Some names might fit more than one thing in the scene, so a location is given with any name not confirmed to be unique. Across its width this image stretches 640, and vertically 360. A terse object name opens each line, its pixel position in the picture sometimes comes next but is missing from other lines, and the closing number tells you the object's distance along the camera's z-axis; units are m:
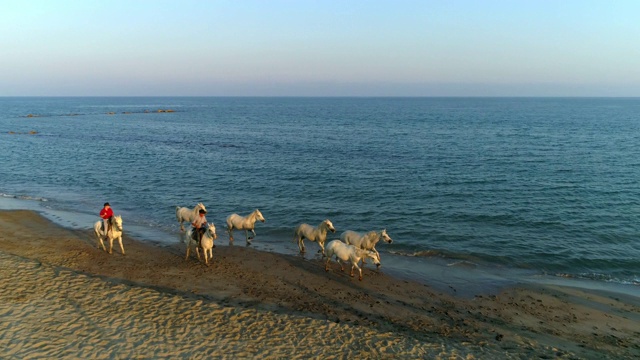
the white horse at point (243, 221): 20.34
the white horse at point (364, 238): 17.47
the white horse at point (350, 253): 16.34
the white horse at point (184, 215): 21.67
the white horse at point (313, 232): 18.30
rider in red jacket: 17.94
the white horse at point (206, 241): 17.28
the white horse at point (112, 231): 18.00
